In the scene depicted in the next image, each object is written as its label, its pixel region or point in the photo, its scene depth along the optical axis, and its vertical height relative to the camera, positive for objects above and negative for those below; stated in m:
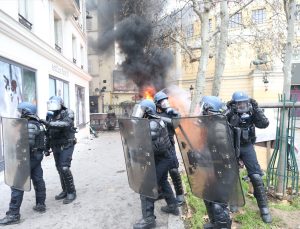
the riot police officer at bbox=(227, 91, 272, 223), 3.26 -0.42
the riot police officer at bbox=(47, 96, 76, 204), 3.97 -0.58
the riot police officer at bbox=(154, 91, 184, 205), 3.61 -0.29
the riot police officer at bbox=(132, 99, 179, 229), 3.11 -0.62
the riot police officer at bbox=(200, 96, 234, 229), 2.64 -1.02
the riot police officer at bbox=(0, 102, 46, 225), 3.48 -0.87
